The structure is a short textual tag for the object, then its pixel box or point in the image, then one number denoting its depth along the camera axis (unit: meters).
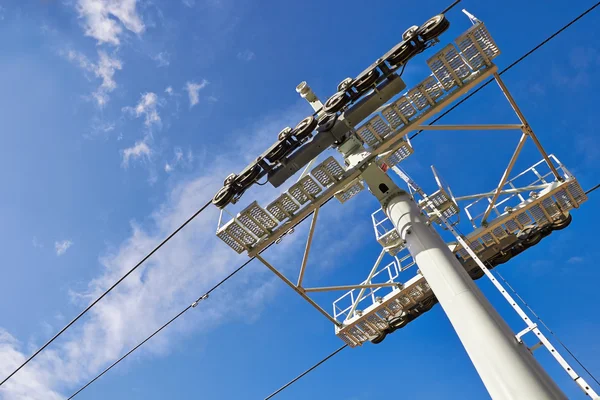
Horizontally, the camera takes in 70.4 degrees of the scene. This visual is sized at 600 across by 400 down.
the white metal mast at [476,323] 7.13
